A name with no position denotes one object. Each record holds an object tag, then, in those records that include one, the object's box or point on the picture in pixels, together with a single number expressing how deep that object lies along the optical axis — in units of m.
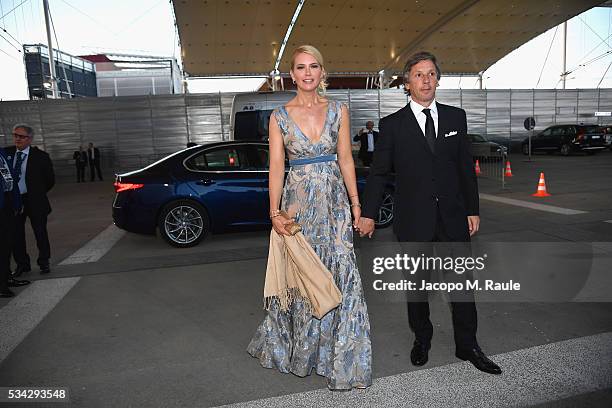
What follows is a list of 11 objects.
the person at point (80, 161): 21.02
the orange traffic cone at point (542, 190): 10.68
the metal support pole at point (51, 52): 25.00
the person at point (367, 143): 14.99
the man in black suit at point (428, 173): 2.97
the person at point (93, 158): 20.83
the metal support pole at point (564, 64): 33.00
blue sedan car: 6.87
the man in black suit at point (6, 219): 4.88
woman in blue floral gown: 2.88
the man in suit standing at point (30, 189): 5.58
